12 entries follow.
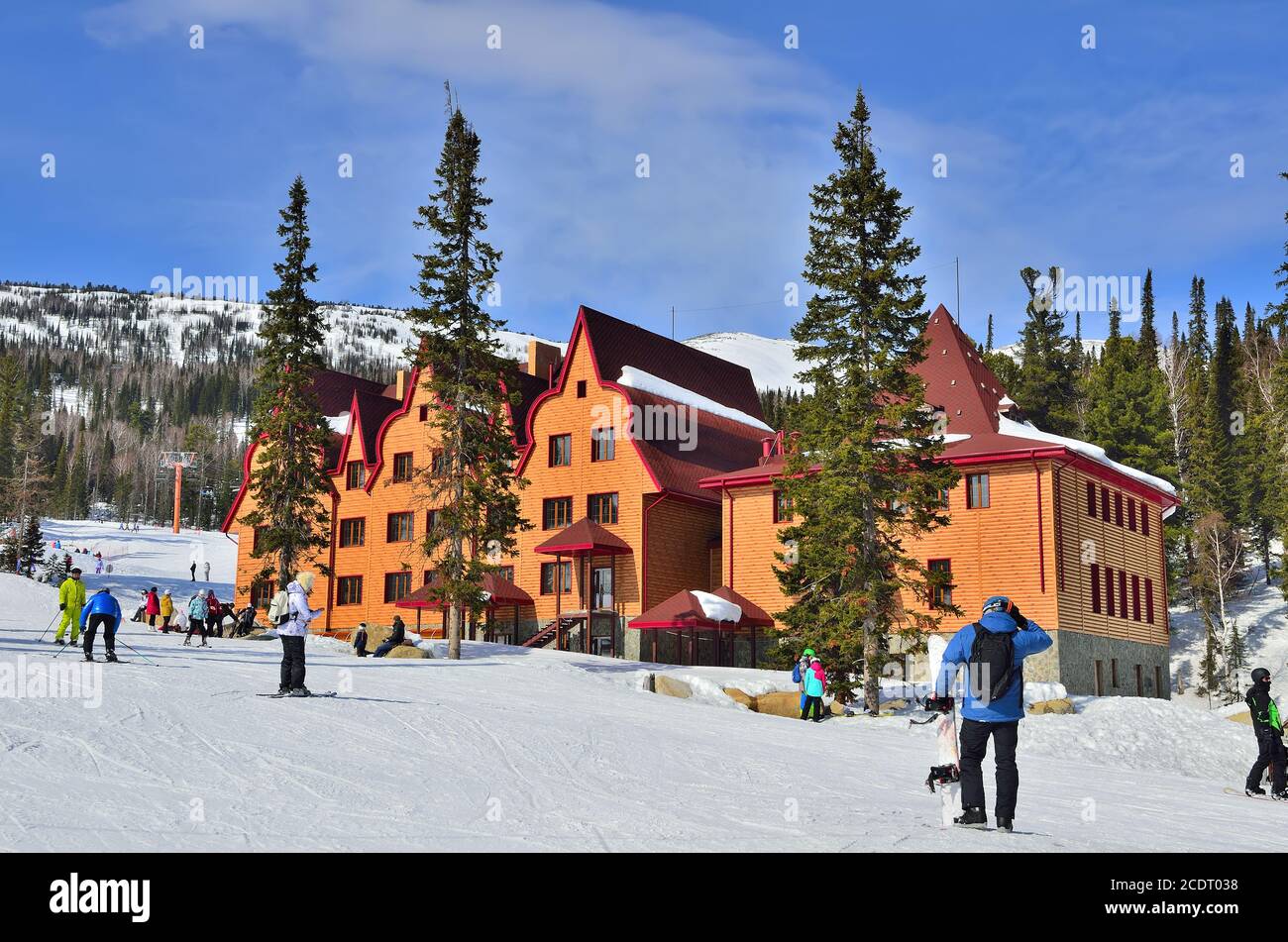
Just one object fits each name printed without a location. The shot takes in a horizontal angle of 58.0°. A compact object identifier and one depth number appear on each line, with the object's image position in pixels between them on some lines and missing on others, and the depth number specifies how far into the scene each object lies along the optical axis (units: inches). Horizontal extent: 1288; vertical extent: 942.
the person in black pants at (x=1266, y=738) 662.5
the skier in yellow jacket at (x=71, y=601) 916.0
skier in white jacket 646.5
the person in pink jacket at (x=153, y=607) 1475.1
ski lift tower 4900.8
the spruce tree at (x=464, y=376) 1269.7
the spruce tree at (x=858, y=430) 1155.3
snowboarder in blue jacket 383.9
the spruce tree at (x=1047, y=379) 2667.3
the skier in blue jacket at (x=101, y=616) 801.6
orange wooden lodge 1440.7
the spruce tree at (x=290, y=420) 1633.9
